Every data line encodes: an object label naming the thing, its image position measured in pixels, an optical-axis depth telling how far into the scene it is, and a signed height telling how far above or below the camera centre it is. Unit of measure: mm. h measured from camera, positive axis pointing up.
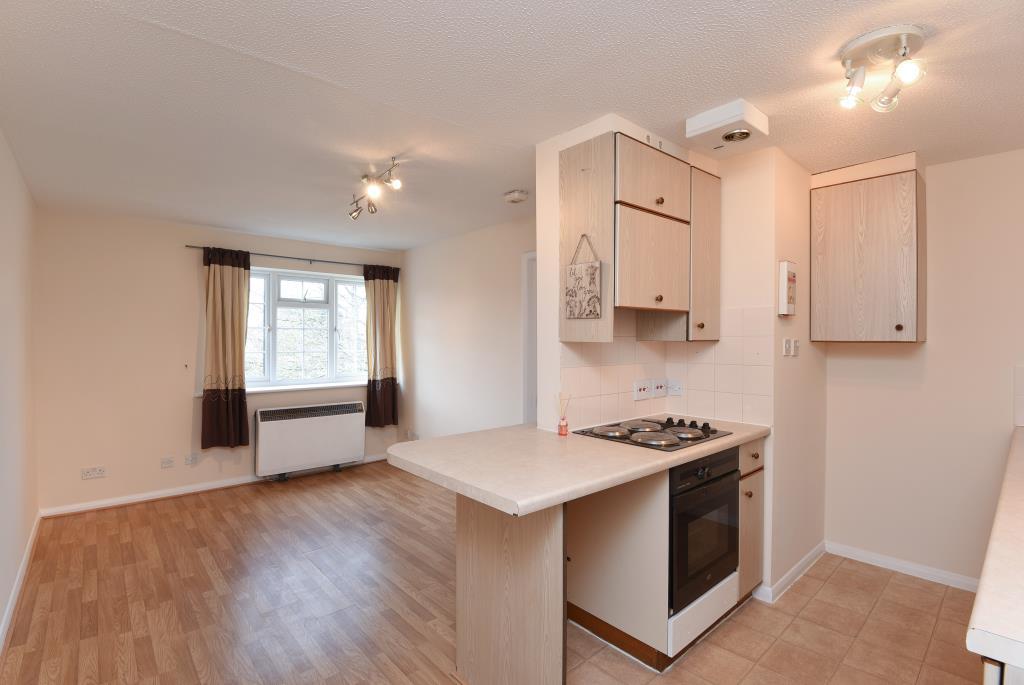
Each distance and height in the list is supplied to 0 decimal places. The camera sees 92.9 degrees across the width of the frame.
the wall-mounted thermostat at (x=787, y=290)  2537 +273
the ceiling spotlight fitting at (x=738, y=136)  2162 +932
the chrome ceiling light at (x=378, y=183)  2863 +987
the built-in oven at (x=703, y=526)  1969 -805
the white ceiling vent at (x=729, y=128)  2053 +949
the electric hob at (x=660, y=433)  2115 -437
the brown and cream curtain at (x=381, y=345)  5398 -52
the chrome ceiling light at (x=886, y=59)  1554 +966
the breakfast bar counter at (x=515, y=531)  1597 -687
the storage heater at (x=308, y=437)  4645 -973
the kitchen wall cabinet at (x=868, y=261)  2570 +447
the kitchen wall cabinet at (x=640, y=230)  2152 +526
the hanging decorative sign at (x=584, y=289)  2182 +240
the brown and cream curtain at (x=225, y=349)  4383 -85
